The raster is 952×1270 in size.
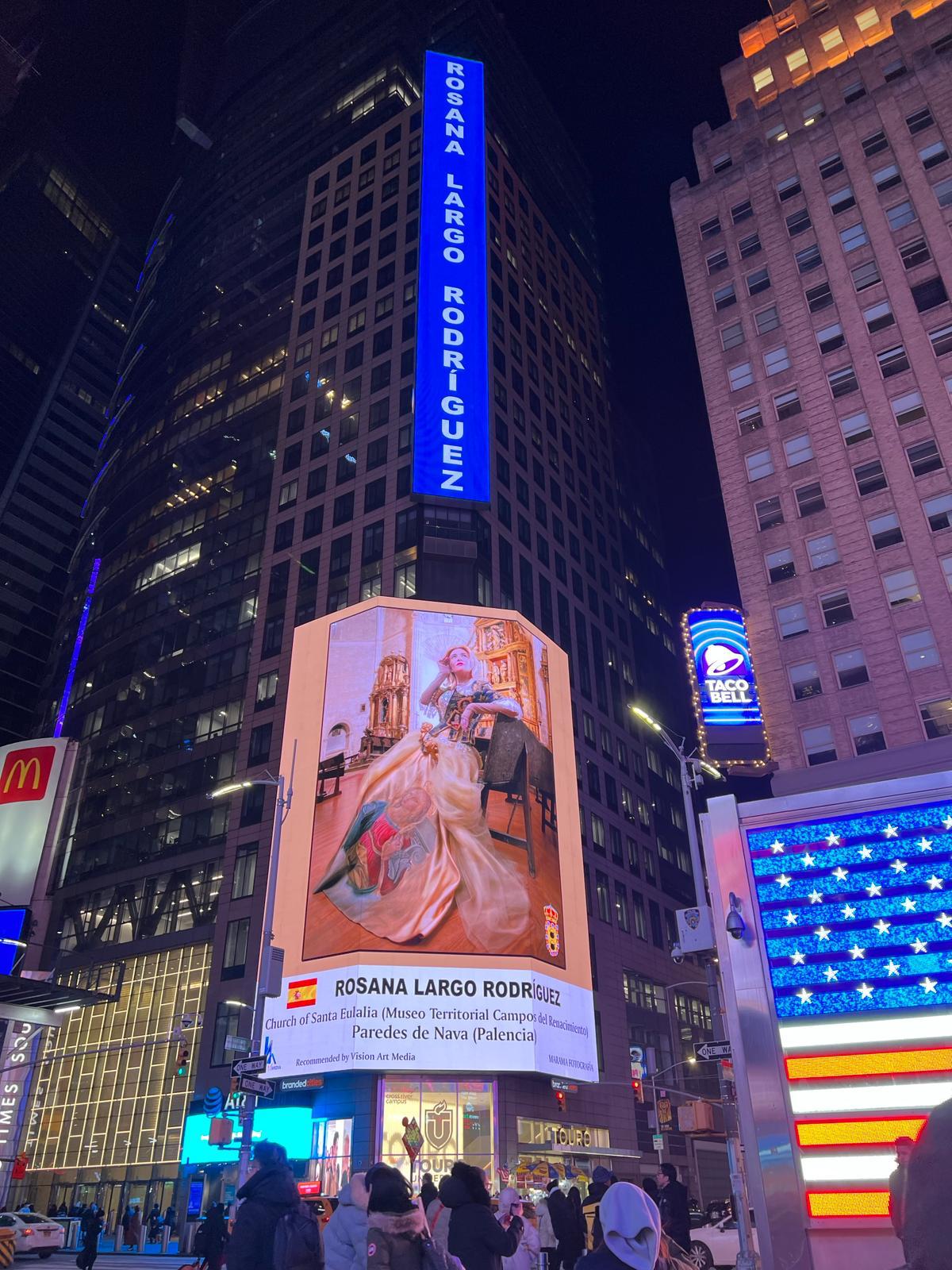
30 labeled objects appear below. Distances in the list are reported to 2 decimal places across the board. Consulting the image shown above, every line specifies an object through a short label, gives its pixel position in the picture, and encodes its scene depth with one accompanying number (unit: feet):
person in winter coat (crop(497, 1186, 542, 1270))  47.36
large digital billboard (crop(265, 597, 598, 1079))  138.82
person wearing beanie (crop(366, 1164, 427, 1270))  22.97
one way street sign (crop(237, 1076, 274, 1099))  72.74
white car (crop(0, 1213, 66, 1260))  105.70
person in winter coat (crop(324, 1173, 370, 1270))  25.04
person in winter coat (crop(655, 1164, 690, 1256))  48.98
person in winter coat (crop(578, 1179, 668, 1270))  17.20
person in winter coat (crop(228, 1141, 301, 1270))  23.82
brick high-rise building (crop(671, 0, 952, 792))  139.64
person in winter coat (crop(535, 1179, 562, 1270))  64.25
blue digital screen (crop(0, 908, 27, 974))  166.71
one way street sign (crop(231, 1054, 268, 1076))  74.49
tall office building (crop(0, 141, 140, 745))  384.27
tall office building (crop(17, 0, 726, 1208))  186.39
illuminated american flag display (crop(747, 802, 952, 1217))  34.94
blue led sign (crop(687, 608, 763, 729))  130.41
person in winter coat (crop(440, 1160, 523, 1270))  28.30
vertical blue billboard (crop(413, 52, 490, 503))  178.50
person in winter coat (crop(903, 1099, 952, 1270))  6.87
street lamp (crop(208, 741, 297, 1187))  74.79
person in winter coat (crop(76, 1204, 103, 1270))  86.94
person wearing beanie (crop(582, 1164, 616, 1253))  49.67
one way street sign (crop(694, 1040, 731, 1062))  65.15
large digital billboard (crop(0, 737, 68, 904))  205.67
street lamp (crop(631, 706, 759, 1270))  61.46
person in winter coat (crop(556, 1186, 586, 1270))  54.95
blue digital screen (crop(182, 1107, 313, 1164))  151.43
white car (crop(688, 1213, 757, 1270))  77.18
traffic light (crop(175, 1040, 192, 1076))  143.02
